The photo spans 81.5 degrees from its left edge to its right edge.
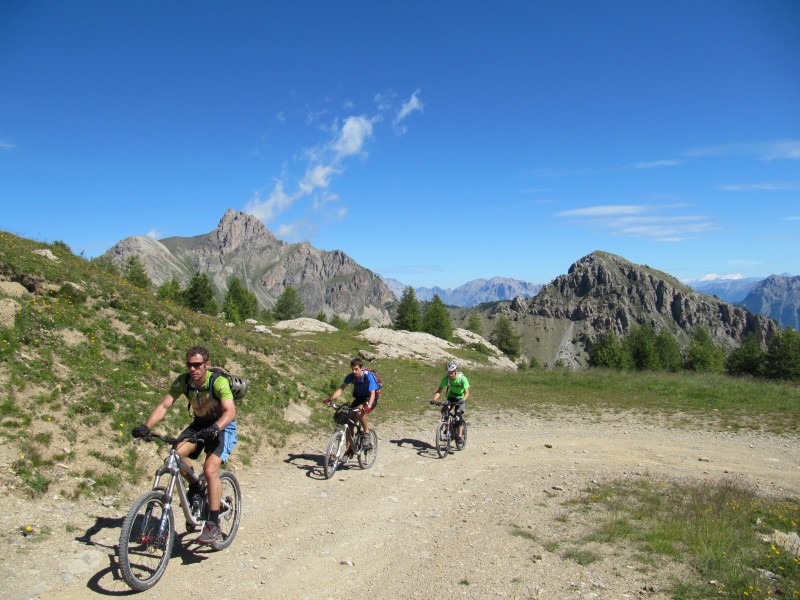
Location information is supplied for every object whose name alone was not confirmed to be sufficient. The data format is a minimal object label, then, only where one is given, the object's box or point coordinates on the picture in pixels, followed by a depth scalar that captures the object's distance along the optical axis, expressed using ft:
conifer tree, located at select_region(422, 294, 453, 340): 276.62
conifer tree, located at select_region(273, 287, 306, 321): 389.83
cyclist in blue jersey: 43.88
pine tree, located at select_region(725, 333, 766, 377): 294.87
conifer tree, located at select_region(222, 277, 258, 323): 320.87
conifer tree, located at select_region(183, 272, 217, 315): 265.13
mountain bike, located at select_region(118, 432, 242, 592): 21.56
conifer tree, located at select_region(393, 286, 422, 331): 291.58
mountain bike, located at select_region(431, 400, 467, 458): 51.67
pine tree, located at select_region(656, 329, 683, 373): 339.57
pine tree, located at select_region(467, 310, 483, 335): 386.52
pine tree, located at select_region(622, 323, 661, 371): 309.22
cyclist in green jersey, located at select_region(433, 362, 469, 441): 52.95
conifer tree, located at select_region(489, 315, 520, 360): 337.31
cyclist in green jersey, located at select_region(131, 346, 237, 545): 24.45
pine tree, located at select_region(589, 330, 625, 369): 305.32
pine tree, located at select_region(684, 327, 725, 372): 324.39
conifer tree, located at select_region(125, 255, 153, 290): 240.18
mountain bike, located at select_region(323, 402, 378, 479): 41.96
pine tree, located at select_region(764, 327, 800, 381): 266.98
